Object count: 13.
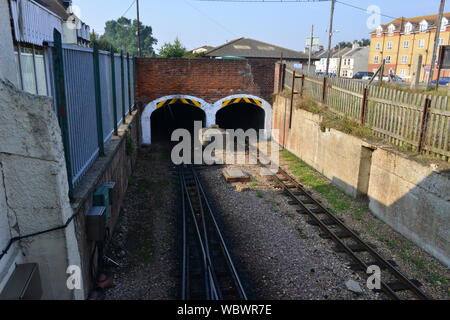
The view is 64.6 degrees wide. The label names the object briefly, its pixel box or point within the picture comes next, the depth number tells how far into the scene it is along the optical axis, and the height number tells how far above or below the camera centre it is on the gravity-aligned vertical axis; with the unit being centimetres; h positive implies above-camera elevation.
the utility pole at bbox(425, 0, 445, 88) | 2289 +329
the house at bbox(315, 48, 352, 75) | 8275 +319
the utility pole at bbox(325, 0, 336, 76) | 3008 +403
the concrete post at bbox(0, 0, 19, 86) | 362 +19
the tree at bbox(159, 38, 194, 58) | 2843 +165
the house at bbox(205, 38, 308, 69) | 3759 +236
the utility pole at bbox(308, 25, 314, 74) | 3430 +299
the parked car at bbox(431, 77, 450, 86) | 3638 -45
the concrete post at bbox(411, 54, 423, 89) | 1315 +38
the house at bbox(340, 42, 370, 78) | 7588 +299
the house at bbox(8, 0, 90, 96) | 444 +31
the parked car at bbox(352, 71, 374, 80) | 4734 +1
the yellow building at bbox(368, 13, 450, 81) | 5741 +594
